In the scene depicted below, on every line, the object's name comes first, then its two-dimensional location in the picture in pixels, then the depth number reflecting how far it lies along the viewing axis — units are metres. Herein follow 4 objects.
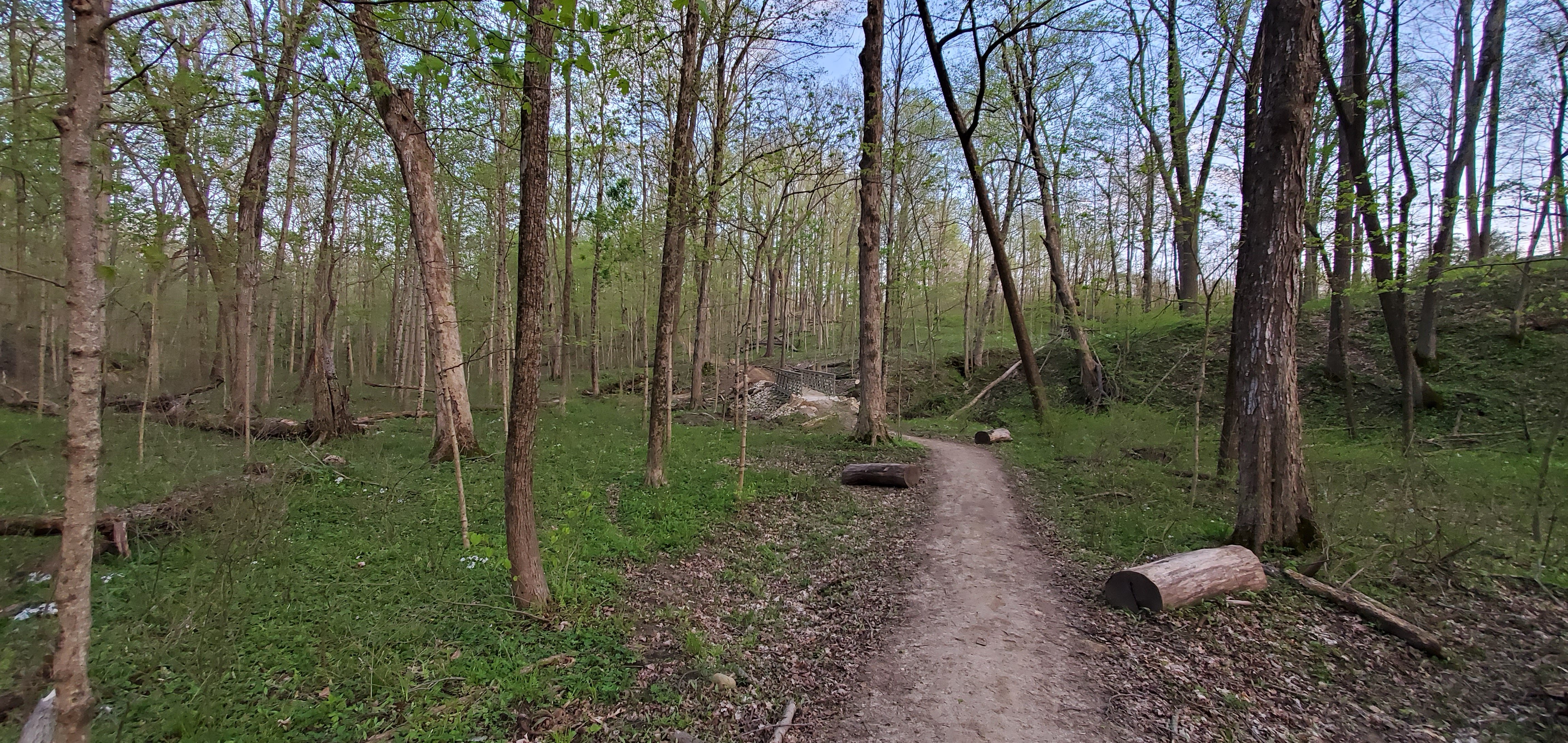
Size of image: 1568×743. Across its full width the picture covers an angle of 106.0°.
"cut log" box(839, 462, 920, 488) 9.30
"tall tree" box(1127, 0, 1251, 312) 10.74
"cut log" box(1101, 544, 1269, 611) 4.96
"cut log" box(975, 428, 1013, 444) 14.03
